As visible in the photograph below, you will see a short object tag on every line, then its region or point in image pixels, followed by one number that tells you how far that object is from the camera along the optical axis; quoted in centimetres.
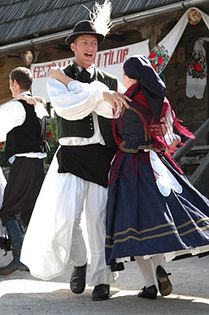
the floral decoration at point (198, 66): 1126
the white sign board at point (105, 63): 1040
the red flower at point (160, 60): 994
